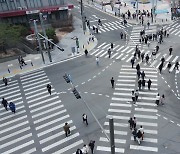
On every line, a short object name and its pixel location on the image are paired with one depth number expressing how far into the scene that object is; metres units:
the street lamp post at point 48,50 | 38.14
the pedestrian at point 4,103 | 29.80
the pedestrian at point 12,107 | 29.02
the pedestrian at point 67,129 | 24.59
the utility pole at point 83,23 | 49.00
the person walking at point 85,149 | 22.44
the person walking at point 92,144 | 22.48
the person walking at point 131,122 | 24.70
